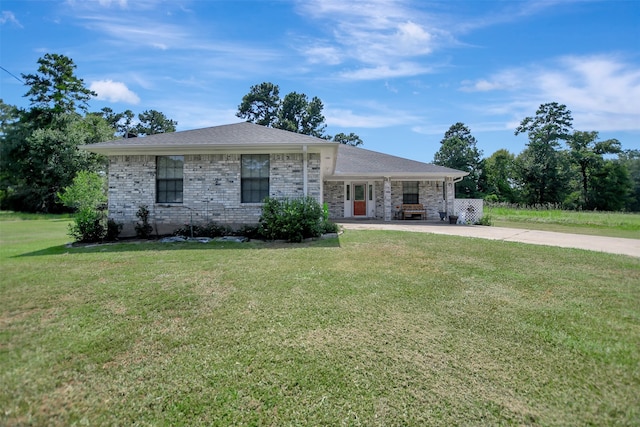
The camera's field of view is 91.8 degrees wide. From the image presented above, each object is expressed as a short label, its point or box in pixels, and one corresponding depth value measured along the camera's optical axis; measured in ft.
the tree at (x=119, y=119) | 143.43
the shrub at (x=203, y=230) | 30.42
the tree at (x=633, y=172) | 120.88
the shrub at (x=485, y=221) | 48.24
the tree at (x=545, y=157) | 113.19
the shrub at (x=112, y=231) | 29.81
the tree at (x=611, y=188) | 115.75
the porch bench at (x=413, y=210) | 54.75
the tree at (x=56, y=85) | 87.29
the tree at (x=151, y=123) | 149.79
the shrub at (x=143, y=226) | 31.27
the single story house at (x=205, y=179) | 31.83
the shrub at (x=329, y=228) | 31.28
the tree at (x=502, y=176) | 117.60
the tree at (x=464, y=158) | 115.65
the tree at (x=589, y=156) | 117.08
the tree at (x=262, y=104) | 126.82
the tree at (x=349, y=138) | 132.26
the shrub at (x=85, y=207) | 27.86
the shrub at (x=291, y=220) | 27.61
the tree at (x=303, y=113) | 127.54
